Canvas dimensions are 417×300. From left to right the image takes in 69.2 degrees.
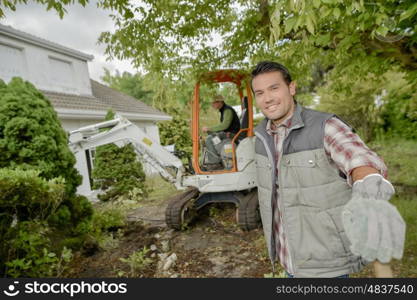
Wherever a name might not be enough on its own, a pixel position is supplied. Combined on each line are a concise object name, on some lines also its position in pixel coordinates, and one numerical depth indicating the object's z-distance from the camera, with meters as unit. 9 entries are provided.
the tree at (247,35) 2.37
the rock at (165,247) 4.62
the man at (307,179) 1.34
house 8.79
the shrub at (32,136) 4.24
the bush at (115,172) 9.11
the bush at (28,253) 3.18
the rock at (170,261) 4.01
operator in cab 5.64
